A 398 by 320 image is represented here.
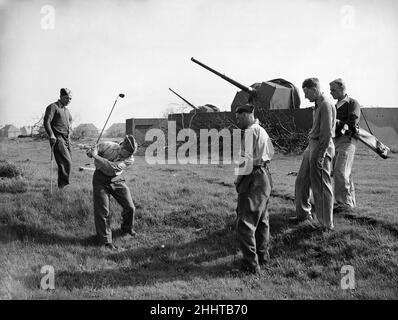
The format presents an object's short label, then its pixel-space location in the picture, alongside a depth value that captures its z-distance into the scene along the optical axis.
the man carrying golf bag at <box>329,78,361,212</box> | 7.23
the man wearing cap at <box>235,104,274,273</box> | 5.88
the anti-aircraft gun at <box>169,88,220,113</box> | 22.83
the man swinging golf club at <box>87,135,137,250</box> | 7.19
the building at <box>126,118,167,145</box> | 25.43
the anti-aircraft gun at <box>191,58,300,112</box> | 20.67
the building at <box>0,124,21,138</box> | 48.47
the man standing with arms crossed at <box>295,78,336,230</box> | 6.42
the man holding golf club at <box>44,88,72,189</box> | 8.95
